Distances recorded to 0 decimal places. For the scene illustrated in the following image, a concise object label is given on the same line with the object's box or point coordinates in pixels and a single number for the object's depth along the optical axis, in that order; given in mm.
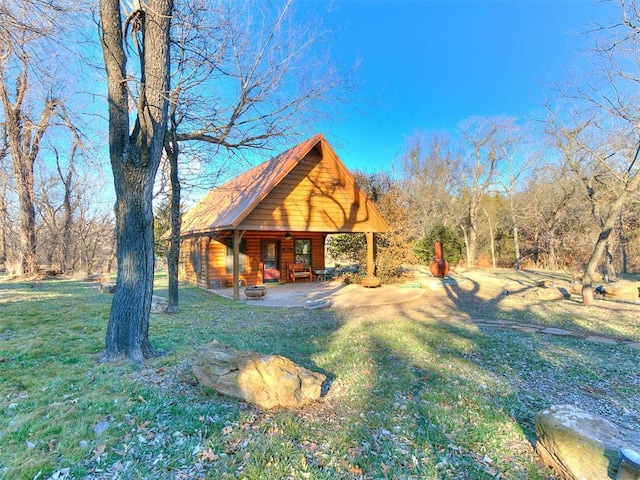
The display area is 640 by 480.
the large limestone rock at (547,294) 10094
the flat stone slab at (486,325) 6945
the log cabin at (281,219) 10773
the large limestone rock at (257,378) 3297
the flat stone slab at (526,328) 6497
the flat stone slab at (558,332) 6270
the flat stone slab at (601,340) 5746
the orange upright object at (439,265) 15984
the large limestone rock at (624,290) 10453
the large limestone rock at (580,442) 2158
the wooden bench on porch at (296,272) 14659
